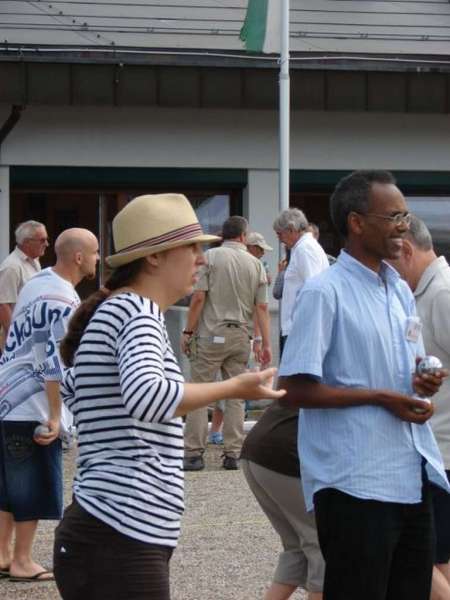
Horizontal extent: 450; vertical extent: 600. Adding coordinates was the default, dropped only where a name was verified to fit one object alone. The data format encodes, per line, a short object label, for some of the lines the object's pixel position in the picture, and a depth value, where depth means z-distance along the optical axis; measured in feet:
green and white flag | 50.59
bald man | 26.37
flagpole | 48.48
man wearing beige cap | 48.68
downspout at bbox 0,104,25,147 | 56.46
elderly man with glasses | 39.38
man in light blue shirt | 15.68
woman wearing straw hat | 13.90
